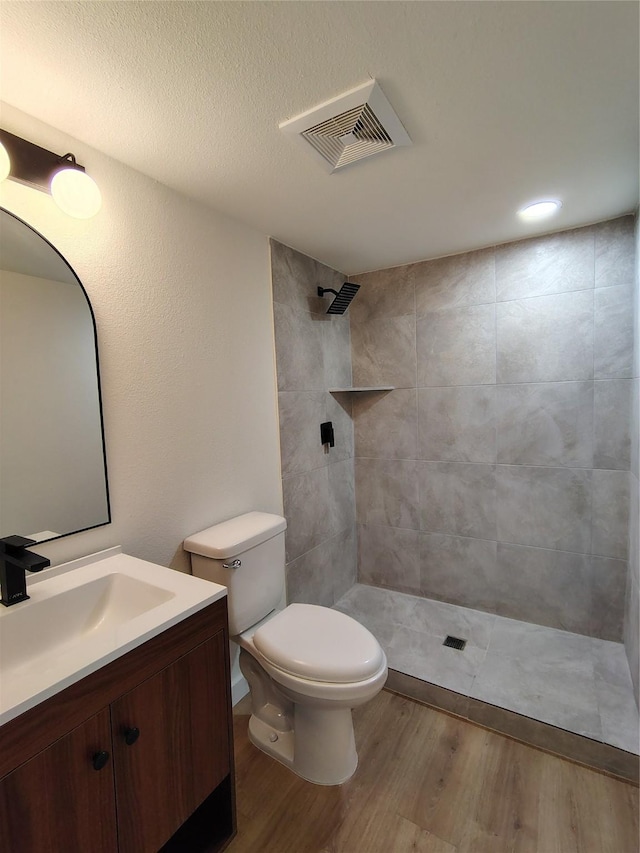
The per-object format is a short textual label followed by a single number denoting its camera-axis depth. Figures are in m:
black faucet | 1.03
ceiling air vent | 1.12
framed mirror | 1.15
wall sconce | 1.12
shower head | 2.38
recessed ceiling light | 1.82
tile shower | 2.05
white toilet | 1.34
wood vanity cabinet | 0.76
